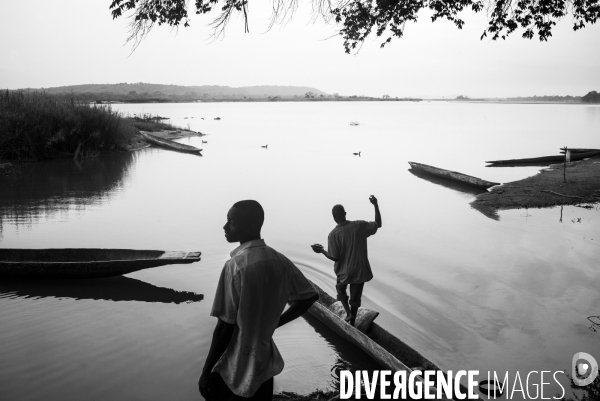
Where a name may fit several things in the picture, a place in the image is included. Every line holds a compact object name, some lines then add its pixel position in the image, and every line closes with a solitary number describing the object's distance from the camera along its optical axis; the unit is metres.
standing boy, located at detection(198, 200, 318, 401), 2.68
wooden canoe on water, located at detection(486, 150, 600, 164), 25.06
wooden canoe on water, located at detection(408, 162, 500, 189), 18.11
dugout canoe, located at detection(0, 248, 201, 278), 7.87
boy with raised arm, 5.52
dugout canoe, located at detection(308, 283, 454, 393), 5.04
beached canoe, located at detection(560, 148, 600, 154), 26.42
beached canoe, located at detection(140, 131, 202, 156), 29.77
